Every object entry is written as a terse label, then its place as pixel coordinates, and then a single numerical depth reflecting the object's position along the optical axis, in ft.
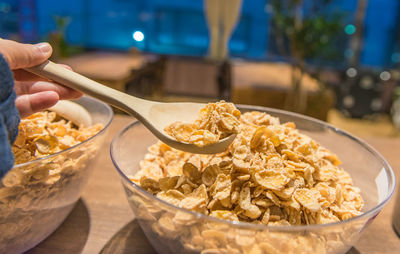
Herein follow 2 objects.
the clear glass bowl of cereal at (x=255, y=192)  1.26
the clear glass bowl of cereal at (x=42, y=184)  1.43
